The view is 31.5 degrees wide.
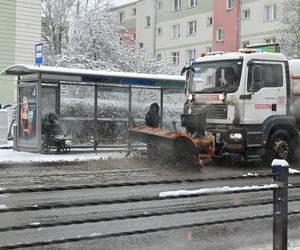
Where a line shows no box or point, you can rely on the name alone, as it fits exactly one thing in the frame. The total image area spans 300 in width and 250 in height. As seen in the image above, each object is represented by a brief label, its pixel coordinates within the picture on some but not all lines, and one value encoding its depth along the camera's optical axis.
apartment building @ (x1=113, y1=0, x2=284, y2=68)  41.72
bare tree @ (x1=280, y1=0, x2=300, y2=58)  32.50
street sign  16.11
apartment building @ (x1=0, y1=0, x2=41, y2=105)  23.83
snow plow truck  13.23
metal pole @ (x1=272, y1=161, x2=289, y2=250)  4.64
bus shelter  16.38
